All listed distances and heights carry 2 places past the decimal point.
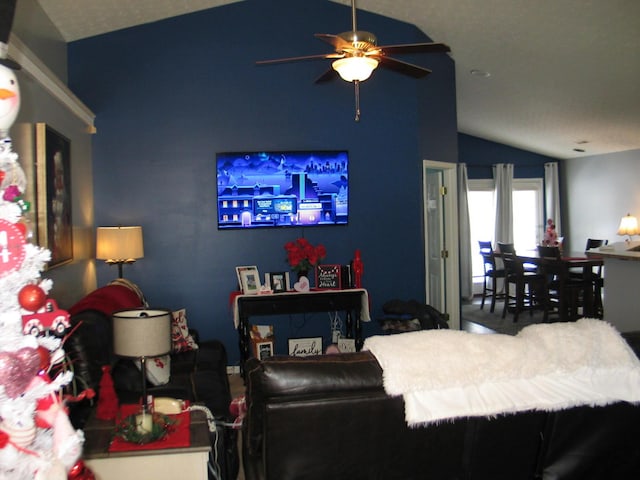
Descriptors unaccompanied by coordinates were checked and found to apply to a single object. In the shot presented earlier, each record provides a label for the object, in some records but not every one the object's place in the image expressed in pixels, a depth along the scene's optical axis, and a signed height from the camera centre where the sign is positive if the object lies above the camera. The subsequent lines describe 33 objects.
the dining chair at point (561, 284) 6.32 -0.63
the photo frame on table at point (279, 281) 5.08 -0.42
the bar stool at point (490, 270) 7.71 -0.55
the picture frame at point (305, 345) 5.36 -1.07
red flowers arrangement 5.11 -0.18
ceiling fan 3.03 +1.06
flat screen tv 5.25 +0.48
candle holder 2.12 -0.75
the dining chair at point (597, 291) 6.45 -0.74
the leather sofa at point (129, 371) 2.56 -0.80
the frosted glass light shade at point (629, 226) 7.65 +0.04
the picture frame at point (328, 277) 5.17 -0.39
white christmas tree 1.39 -0.31
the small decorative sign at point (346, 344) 5.17 -1.03
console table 4.88 -0.63
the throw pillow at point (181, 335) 4.27 -0.77
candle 2.14 -0.73
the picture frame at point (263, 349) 5.09 -1.05
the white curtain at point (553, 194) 9.40 +0.63
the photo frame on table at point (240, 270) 5.04 -0.30
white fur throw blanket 1.73 -0.46
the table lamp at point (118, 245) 4.72 -0.04
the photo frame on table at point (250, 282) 4.98 -0.41
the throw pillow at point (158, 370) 3.11 -0.76
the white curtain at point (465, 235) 8.83 -0.06
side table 2.07 -0.85
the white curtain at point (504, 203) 9.19 +0.48
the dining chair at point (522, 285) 6.84 -0.69
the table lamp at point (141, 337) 2.33 -0.42
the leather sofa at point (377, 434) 1.68 -0.65
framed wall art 3.33 +0.32
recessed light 6.03 +1.77
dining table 6.31 -0.58
